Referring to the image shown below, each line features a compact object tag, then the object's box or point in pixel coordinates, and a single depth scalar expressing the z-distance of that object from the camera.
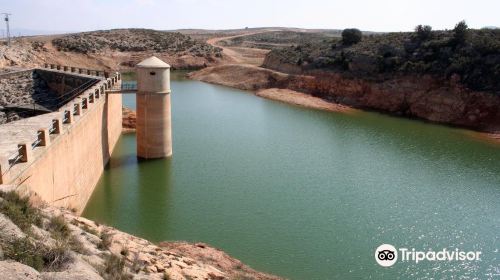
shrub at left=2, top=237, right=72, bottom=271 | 7.61
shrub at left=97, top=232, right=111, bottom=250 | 10.19
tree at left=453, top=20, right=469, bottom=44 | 47.81
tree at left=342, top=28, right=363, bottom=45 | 59.34
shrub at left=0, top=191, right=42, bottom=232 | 8.90
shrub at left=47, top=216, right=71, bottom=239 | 9.59
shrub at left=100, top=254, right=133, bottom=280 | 8.74
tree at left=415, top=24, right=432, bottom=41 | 52.47
